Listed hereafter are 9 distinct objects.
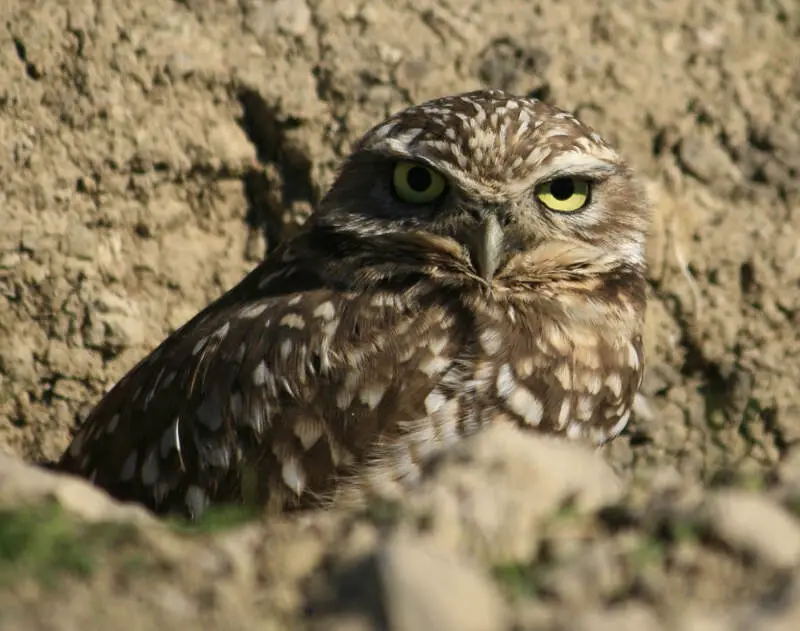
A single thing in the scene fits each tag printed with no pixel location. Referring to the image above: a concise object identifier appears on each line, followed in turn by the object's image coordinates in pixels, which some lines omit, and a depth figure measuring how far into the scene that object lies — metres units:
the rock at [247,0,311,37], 11.22
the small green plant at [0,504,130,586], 4.67
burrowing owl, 7.92
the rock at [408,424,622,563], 5.12
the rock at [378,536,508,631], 4.35
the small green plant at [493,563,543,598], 4.79
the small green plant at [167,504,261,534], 5.40
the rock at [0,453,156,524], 5.37
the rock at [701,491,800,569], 5.01
